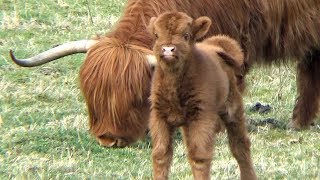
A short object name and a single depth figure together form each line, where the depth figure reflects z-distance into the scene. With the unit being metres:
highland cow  16.69
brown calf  11.55
